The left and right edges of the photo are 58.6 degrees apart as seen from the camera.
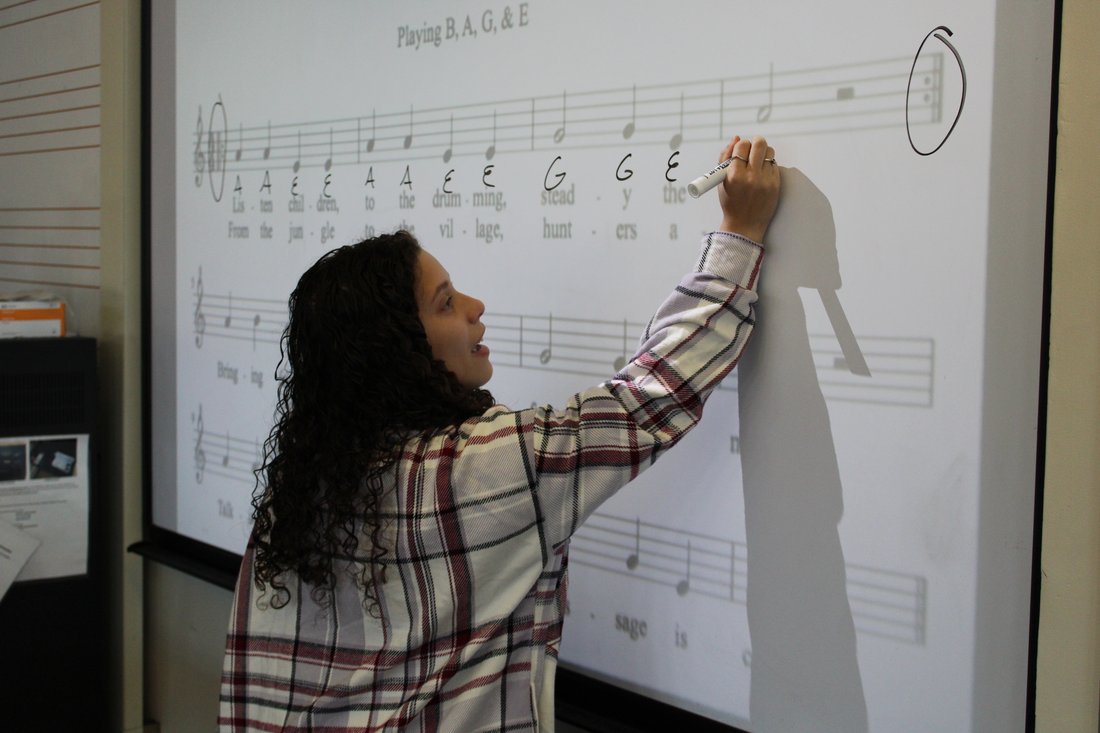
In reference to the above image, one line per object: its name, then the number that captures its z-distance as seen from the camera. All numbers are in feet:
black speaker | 6.37
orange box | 6.54
